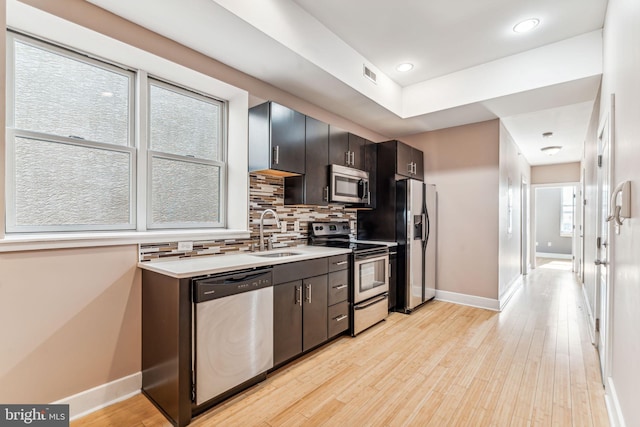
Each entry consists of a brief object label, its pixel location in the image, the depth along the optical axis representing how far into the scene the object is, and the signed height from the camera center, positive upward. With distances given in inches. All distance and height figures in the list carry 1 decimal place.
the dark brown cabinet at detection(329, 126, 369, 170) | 137.0 +30.0
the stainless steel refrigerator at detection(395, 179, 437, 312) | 156.8 -15.5
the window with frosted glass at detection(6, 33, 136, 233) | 75.1 +18.5
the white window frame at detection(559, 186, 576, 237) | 370.9 +6.0
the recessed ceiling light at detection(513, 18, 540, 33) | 106.2 +66.0
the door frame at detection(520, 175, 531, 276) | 253.4 -14.1
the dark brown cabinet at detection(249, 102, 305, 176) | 108.9 +26.6
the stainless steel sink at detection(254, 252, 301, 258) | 112.0 -15.6
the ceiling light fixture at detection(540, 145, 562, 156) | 227.5 +47.6
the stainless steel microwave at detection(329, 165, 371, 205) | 134.7 +12.7
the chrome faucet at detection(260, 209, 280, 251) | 116.9 -3.8
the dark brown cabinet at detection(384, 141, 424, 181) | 160.9 +28.7
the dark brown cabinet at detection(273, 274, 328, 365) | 95.6 -34.6
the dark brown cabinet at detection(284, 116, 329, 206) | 124.4 +15.3
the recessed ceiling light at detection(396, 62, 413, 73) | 137.0 +65.8
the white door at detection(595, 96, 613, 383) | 87.8 -10.3
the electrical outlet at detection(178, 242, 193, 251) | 95.7 -10.7
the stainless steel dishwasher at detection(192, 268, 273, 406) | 75.0 -31.6
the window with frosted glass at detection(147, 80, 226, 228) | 100.4 +18.6
